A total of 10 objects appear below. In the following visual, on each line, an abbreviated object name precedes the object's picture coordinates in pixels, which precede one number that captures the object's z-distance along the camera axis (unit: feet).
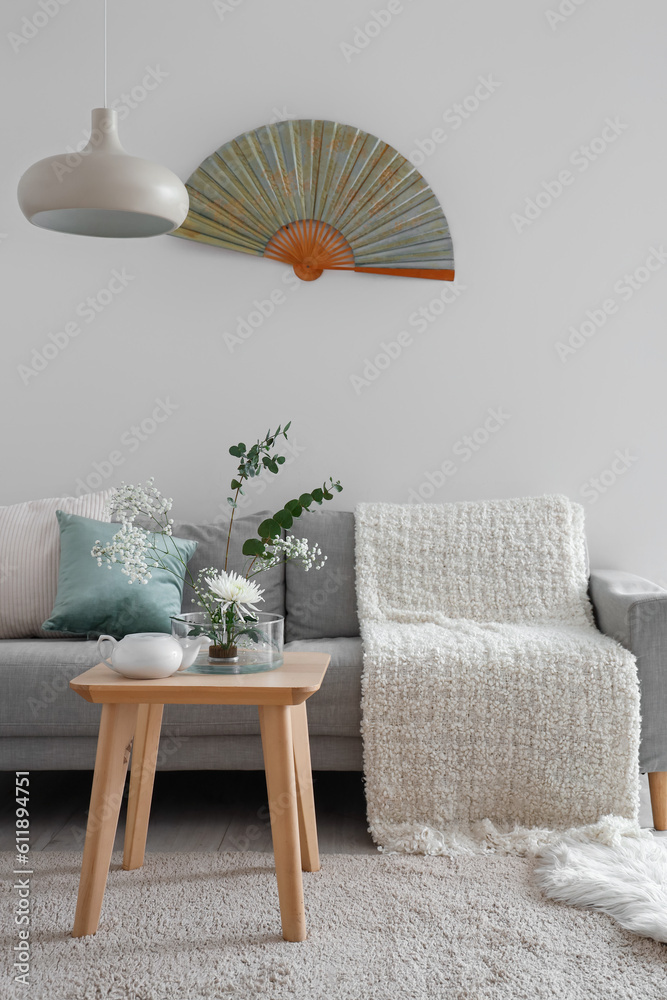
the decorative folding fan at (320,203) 9.23
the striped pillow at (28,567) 7.89
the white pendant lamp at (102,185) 5.14
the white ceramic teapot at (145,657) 5.19
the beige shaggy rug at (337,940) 4.59
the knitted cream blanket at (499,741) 6.59
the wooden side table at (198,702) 4.99
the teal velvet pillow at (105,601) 7.51
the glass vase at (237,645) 5.53
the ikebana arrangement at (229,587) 5.54
